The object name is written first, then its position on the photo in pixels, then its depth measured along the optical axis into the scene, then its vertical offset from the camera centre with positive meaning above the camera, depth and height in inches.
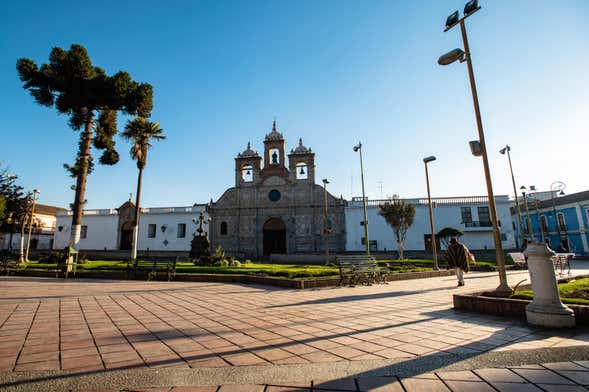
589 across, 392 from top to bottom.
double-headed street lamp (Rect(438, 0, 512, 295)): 268.7 +151.4
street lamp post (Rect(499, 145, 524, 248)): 850.8 +258.2
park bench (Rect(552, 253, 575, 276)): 501.4 -27.2
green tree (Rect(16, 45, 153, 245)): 762.2 +434.5
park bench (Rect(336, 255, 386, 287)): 392.8 -25.4
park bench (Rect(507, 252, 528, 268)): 644.7 -25.9
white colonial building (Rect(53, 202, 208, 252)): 1378.0 +133.6
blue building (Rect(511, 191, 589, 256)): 1246.3 +92.5
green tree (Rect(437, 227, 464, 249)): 941.8 +44.1
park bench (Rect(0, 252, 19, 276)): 586.6 -6.0
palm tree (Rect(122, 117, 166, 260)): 994.7 +397.7
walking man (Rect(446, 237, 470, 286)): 383.9 -12.8
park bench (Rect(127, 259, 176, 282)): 491.2 -18.3
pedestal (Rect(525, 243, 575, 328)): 163.6 -28.5
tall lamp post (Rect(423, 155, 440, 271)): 645.7 +184.8
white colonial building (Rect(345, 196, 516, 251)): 1229.1 +94.4
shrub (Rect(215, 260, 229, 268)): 696.1 -18.4
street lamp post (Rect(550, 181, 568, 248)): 1299.5 +96.3
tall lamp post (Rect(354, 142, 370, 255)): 894.3 +289.0
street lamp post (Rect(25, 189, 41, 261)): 918.1 +203.6
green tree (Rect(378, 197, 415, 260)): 1004.6 +108.0
